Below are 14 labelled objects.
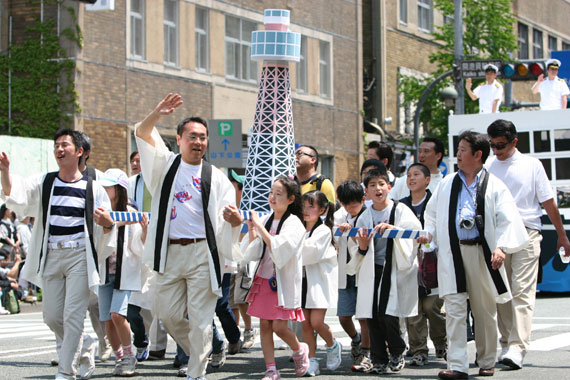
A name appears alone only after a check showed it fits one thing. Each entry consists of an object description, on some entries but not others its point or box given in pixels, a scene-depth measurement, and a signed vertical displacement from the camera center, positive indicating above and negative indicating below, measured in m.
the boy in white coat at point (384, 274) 9.51 -0.37
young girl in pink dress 9.00 -0.33
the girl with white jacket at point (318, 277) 9.60 -0.40
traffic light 21.30 +3.09
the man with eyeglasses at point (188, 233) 8.40 +0.00
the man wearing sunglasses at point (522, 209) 9.85 +0.19
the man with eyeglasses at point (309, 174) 10.80 +0.57
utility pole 28.53 +4.84
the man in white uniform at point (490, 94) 19.22 +2.37
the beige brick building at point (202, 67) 24.66 +4.27
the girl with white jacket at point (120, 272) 9.94 -0.36
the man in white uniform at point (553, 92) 19.12 +2.40
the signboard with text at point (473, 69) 23.62 +3.47
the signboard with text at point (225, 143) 20.66 +1.69
